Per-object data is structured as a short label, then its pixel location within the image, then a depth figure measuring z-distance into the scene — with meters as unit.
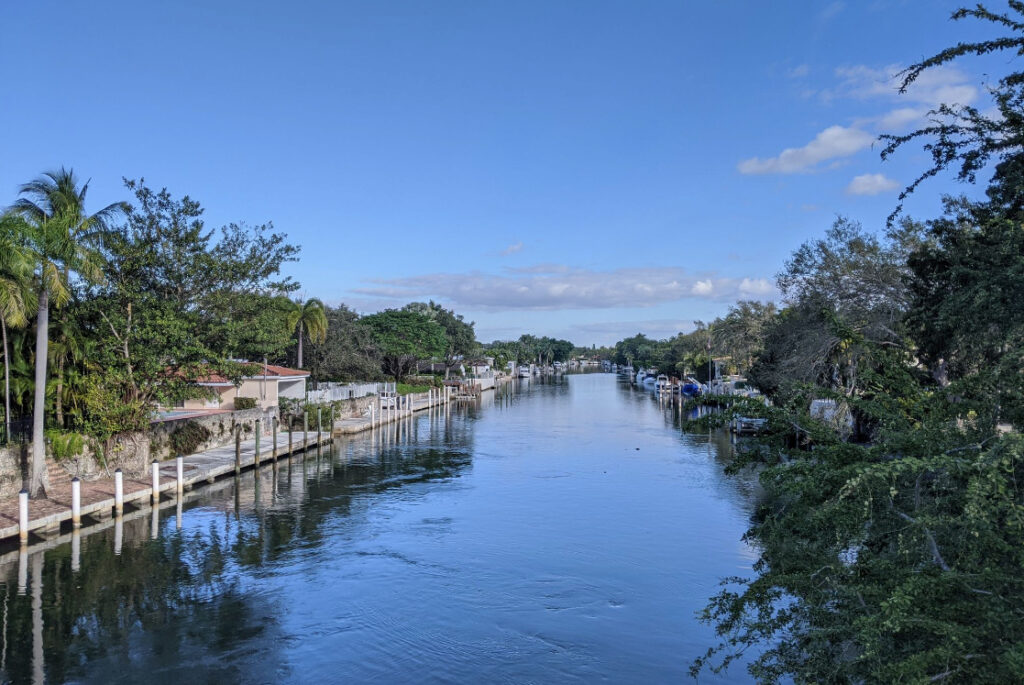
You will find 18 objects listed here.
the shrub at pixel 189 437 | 35.16
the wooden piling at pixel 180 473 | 29.12
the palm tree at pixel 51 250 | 22.78
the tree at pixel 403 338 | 91.25
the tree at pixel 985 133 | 11.65
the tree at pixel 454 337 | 122.38
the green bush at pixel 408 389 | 83.86
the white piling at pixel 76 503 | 22.89
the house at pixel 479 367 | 139.82
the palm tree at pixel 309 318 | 61.09
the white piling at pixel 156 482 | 27.30
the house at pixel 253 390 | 45.69
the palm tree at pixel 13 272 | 21.33
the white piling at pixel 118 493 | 24.88
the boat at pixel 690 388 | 106.05
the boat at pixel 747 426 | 52.33
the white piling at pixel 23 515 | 20.48
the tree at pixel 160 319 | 28.66
